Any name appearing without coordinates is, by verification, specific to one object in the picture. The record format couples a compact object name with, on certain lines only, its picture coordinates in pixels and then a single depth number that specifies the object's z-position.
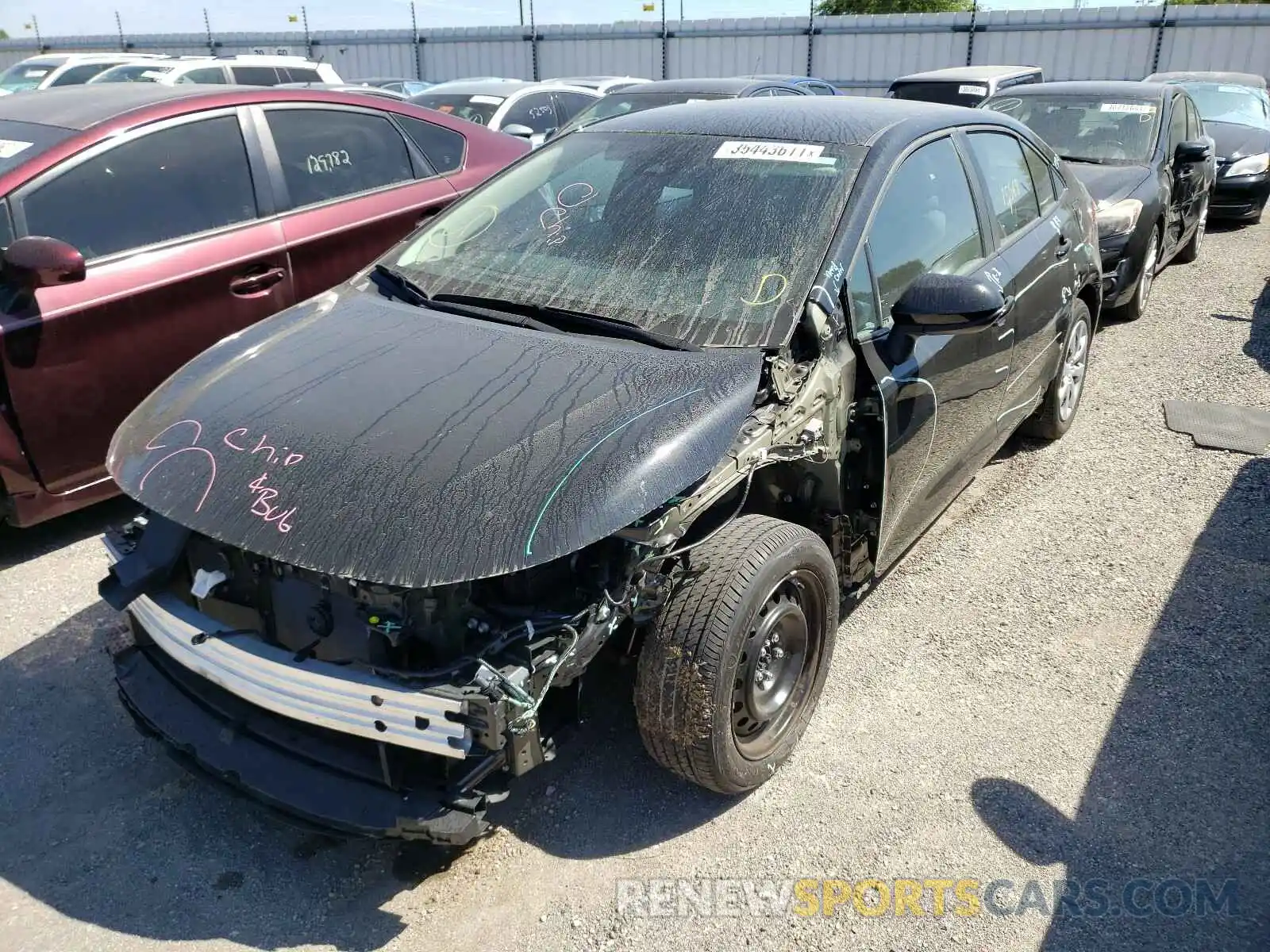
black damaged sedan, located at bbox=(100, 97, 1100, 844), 2.23
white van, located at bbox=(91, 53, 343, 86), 11.24
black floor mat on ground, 5.27
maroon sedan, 3.80
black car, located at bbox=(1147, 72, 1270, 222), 10.60
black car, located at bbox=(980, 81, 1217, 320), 6.80
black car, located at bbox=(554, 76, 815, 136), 8.36
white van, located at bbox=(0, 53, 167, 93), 12.09
